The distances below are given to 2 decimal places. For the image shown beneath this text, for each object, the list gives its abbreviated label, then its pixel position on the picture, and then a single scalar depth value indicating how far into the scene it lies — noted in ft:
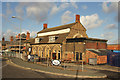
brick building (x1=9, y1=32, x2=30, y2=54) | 260.33
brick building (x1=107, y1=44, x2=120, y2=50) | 226.79
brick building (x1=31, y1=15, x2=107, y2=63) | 108.68
